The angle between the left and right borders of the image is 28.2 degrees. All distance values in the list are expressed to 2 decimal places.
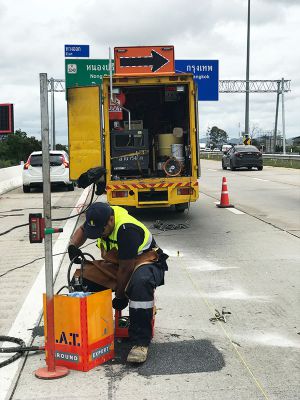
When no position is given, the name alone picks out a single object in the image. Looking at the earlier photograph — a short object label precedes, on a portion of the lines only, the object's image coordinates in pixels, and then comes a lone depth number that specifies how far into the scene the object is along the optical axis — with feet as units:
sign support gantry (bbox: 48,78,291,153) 184.85
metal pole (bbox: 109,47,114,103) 34.48
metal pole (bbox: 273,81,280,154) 225.52
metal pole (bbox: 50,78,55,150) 90.84
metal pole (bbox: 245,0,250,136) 156.15
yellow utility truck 40.96
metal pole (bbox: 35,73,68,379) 14.10
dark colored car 117.08
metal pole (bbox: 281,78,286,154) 181.55
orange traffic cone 51.08
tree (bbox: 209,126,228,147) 453.17
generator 42.70
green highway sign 86.94
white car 73.51
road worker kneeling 15.37
